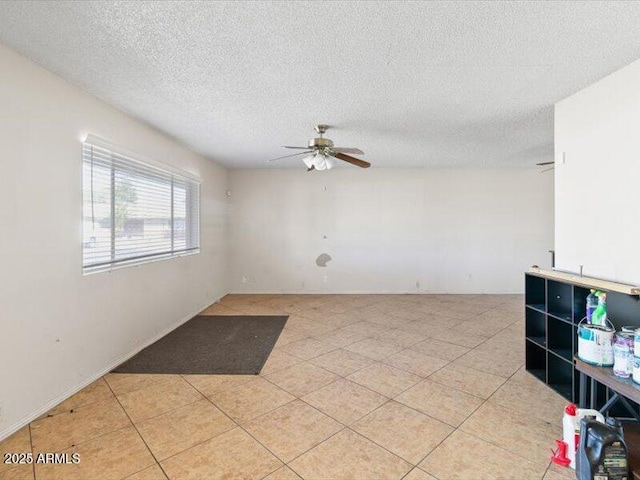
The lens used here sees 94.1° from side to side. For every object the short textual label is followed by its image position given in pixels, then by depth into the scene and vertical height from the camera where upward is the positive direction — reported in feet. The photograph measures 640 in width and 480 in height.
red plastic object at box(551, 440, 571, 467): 5.68 -4.22
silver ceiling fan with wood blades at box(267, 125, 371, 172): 11.00 +3.29
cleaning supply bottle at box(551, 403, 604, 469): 5.66 -3.81
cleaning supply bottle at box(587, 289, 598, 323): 6.98 -1.56
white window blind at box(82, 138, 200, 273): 8.98 +1.03
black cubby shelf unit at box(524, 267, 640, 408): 6.85 -2.13
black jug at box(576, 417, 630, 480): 4.95 -3.65
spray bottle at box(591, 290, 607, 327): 6.58 -1.62
